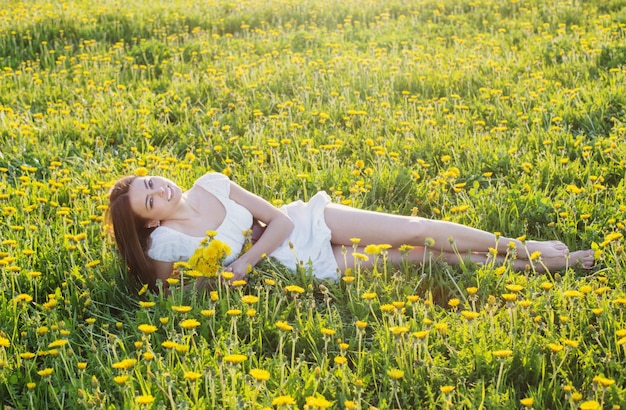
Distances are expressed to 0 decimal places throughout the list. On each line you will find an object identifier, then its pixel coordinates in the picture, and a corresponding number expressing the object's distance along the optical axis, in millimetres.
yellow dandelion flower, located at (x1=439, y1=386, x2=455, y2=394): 2376
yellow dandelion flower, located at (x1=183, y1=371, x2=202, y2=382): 2377
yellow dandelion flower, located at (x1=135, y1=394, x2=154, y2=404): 2308
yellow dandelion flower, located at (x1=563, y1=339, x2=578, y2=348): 2520
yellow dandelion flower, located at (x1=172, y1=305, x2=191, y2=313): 2777
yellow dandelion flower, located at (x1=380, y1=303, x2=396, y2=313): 2784
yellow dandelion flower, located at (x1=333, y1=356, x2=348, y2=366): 2502
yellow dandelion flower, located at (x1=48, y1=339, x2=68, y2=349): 2705
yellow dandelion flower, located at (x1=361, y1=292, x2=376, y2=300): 2906
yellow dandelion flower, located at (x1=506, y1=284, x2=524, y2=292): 2871
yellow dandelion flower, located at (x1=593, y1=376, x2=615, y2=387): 2279
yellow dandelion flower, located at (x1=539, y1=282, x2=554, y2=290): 2849
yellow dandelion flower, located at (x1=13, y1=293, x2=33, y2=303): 3142
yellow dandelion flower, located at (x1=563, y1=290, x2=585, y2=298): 2828
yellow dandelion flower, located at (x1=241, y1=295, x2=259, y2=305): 2822
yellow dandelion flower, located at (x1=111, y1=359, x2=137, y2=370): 2475
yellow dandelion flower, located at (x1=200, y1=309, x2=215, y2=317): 2823
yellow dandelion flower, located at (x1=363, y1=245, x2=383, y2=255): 3156
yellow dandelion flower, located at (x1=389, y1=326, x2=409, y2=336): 2597
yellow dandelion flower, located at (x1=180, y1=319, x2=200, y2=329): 2632
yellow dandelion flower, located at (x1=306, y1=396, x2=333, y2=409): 2217
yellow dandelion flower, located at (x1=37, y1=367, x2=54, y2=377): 2611
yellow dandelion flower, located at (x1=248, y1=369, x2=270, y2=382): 2320
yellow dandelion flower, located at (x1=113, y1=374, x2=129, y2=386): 2394
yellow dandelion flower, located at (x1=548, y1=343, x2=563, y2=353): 2510
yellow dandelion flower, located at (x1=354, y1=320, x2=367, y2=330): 2656
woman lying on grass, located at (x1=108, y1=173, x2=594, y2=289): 3607
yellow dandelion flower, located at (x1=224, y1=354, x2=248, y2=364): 2377
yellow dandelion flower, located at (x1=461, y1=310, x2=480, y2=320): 2662
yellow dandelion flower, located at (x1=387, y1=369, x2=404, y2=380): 2479
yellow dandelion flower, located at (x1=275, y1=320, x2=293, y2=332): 2619
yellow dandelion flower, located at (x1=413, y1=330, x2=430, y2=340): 2539
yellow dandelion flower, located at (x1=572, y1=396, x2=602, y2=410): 2105
